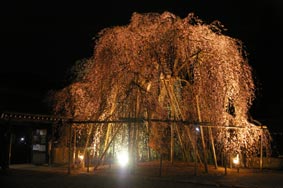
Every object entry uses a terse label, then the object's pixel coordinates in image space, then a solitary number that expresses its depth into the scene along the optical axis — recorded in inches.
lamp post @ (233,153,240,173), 656.7
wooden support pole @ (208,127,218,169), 611.5
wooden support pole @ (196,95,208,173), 585.0
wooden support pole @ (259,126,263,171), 649.0
